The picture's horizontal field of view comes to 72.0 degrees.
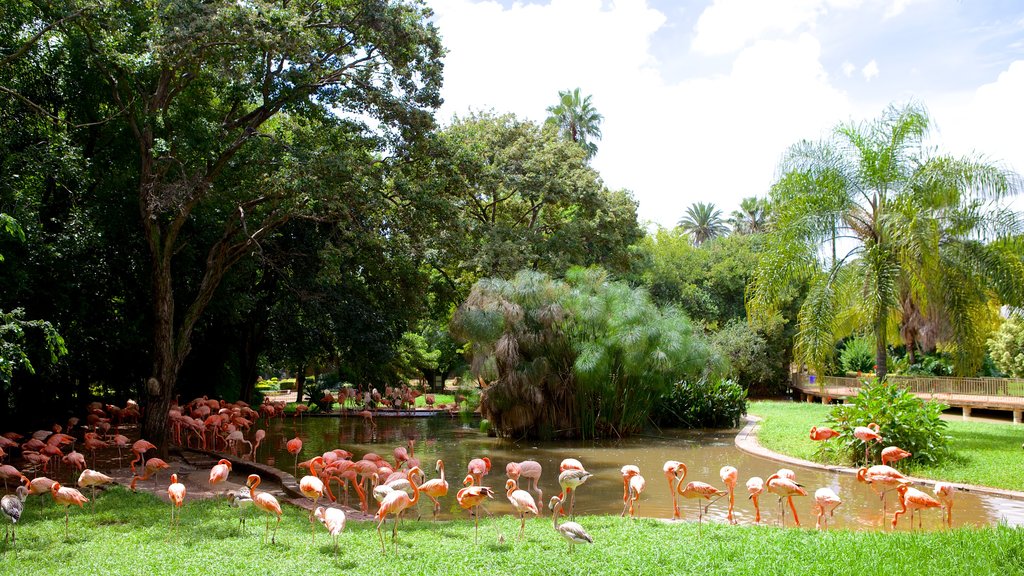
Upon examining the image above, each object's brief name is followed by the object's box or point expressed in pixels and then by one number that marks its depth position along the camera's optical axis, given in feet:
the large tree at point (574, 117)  131.34
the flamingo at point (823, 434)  37.55
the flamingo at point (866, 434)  33.94
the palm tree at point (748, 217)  203.31
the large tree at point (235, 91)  36.35
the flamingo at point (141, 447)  35.45
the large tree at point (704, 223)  215.92
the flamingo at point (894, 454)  32.42
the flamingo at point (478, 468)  30.15
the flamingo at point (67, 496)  24.09
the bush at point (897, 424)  35.99
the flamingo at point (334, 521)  20.40
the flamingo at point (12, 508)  21.75
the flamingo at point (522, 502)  22.68
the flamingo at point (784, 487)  24.95
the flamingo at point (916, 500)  23.32
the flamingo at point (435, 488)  25.26
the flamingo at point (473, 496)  23.04
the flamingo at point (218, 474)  28.08
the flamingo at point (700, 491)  25.53
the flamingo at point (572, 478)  24.95
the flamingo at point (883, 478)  26.04
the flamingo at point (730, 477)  26.37
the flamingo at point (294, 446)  38.83
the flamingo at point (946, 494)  24.29
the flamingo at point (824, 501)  24.22
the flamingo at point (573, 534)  20.45
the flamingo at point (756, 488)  25.25
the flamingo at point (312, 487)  24.31
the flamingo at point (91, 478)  26.30
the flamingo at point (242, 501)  23.79
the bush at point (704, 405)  61.82
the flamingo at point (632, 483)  25.91
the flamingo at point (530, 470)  30.89
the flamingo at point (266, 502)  22.33
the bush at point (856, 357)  109.81
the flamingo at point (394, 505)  21.45
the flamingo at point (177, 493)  23.82
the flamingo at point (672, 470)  28.50
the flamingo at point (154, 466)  31.89
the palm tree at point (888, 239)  43.11
